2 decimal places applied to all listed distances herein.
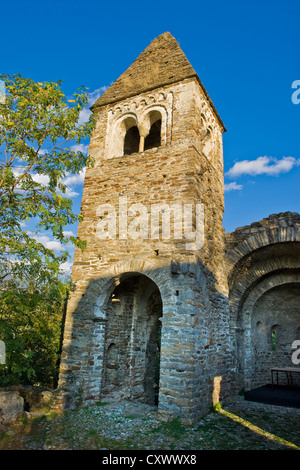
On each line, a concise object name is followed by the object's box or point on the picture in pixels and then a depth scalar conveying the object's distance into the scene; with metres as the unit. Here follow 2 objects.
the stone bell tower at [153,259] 5.95
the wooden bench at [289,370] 9.57
